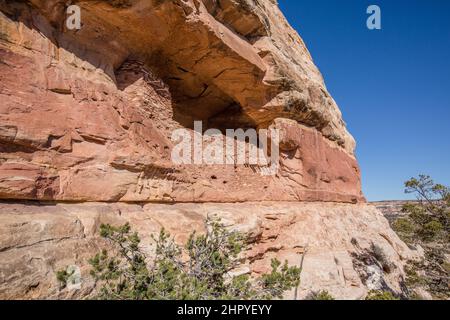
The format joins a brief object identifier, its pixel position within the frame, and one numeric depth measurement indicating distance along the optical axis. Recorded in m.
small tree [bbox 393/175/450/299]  8.92
